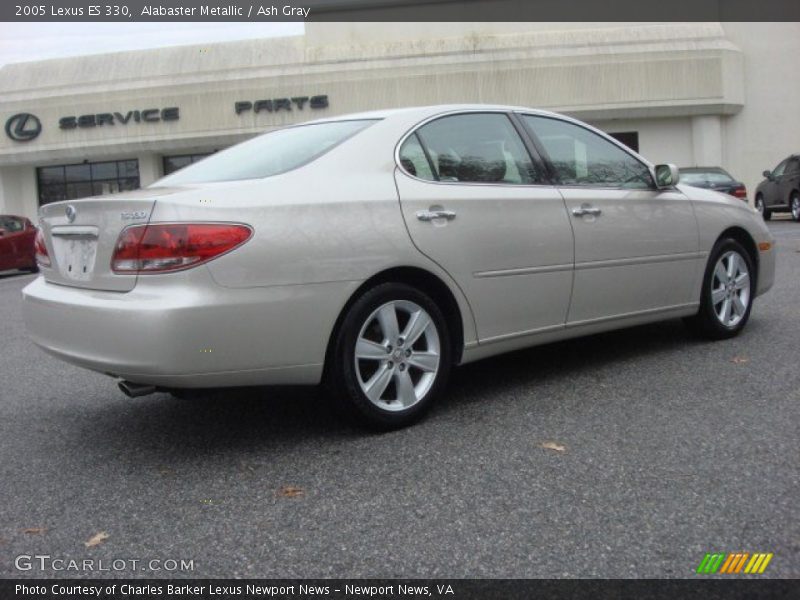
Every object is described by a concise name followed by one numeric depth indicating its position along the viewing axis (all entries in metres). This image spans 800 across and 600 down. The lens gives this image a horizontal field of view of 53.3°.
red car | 16.42
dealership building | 29.66
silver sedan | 3.26
